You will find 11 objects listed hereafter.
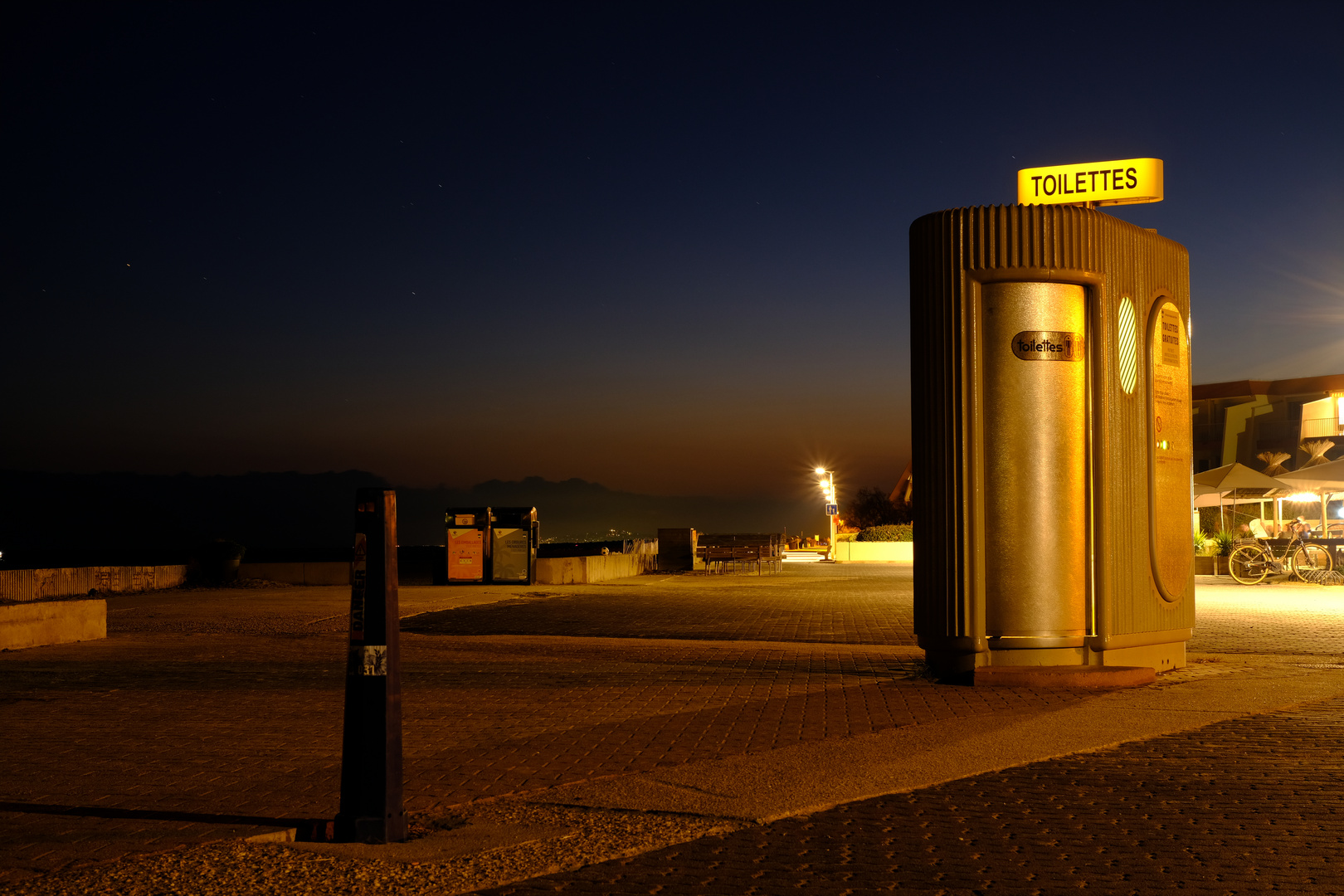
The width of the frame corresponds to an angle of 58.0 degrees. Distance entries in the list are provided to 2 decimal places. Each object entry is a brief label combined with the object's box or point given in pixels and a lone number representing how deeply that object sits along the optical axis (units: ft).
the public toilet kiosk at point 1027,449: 33.47
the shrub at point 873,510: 254.68
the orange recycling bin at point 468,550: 87.81
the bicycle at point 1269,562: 81.51
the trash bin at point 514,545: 86.53
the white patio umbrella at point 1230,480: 87.93
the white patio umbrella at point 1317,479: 84.48
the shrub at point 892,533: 150.92
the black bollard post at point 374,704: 16.07
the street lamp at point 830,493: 146.92
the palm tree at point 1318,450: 119.14
